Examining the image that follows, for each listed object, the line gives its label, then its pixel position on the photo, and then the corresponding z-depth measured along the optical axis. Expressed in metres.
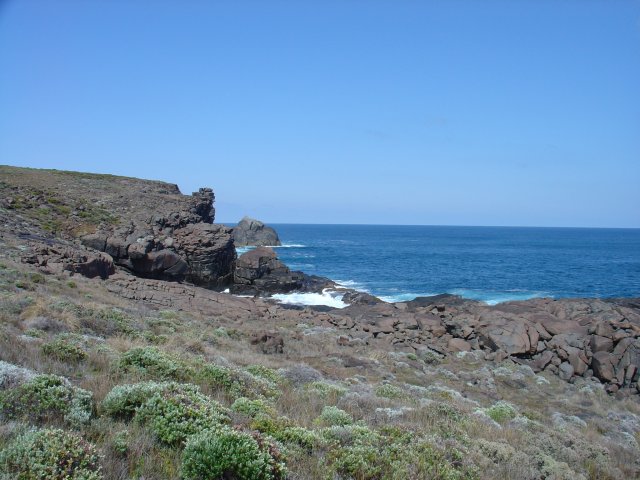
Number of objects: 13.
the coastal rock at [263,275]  48.38
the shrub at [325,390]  10.45
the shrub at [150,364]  8.64
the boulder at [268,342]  18.36
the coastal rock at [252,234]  99.28
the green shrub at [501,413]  11.83
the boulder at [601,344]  23.98
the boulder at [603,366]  22.08
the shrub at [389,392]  12.42
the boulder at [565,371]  22.69
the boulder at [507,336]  24.55
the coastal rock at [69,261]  25.59
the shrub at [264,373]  11.50
